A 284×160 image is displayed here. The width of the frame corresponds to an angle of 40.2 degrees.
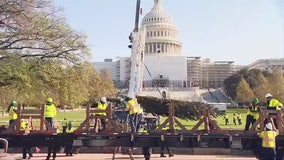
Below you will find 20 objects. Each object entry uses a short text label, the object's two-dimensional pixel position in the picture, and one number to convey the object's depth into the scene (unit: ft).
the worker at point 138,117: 49.48
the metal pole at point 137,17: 134.62
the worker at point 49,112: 48.88
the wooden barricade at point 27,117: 44.57
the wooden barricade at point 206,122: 43.70
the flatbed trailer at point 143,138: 43.37
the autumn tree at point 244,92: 283.53
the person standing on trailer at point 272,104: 46.48
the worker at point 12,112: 50.94
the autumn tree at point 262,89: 231.40
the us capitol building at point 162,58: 453.58
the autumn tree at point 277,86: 204.95
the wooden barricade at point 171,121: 44.00
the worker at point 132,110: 48.34
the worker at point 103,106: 47.50
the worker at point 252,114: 50.66
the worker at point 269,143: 39.17
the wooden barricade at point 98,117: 43.83
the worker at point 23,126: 49.05
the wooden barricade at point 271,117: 41.32
